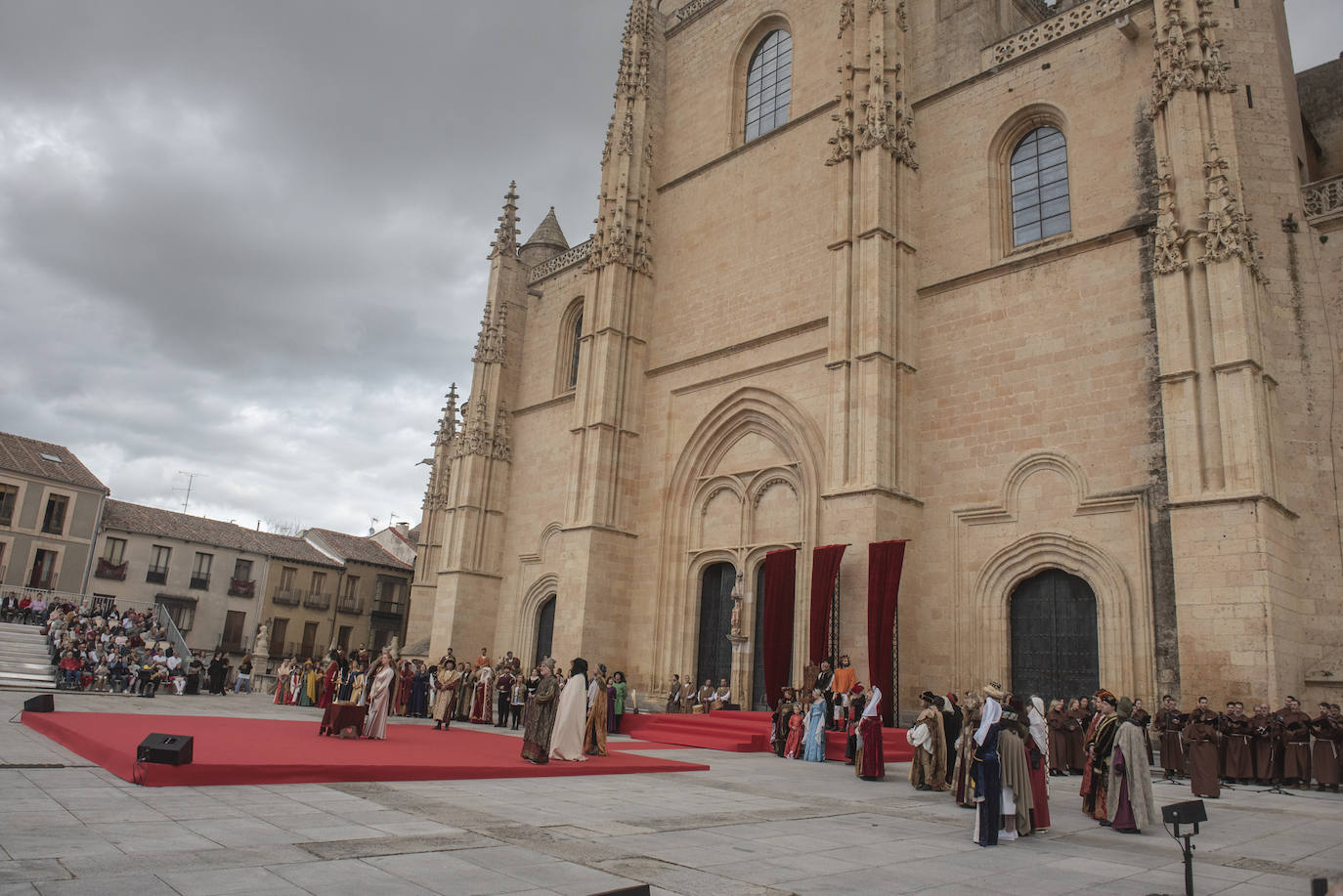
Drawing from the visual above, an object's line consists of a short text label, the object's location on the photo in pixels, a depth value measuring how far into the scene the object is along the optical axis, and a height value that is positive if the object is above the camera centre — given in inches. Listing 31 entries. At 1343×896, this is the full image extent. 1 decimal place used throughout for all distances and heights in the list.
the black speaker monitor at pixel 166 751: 291.4 -34.7
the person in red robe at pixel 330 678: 651.9 -18.2
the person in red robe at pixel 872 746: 442.3 -26.5
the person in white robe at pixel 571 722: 445.7 -26.0
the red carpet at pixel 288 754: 313.7 -42.6
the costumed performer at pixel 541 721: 428.1 -25.0
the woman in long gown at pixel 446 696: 615.8 -24.1
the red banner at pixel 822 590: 611.7 +64.0
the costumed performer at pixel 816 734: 539.2 -28.1
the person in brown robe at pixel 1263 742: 426.3 -11.9
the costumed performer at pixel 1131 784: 305.3 -25.3
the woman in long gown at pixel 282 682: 861.2 -31.2
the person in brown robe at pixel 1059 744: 494.3 -22.1
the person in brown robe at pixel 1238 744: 432.1 -13.8
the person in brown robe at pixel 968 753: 327.9 -20.5
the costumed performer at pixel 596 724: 477.4 -27.4
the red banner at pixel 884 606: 577.3 +52.7
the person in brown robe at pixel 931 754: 405.4 -26.9
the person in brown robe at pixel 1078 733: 494.3 -15.6
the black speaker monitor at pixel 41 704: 489.7 -38.0
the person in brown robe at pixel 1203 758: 399.2 -20.1
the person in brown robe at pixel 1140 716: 327.4 -3.1
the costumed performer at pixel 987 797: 273.3 -29.4
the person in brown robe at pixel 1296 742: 420.8 -10.2
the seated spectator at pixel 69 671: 796.0 -31.9
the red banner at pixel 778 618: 667.4 +47.7
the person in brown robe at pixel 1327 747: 418.3 -11.9
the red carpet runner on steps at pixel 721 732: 546.9 -34.6
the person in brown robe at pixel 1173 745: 454.3 -16.6
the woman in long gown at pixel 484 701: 718.5 -29.0
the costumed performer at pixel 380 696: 486.9 -20.9
